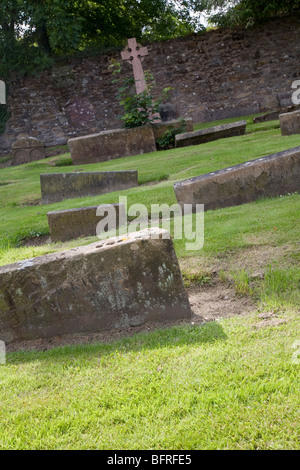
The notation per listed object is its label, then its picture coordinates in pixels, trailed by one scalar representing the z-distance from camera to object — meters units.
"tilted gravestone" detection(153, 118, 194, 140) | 12.26
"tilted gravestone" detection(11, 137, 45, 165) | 15.14
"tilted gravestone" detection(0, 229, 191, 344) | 2.96
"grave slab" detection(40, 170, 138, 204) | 7.82
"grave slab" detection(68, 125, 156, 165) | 11.85
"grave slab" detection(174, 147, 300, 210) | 5.31
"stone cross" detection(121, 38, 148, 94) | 14.84
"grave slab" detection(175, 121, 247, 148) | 11.44
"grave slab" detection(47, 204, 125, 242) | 5.54
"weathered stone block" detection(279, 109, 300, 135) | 9.34
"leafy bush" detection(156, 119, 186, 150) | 12.12
